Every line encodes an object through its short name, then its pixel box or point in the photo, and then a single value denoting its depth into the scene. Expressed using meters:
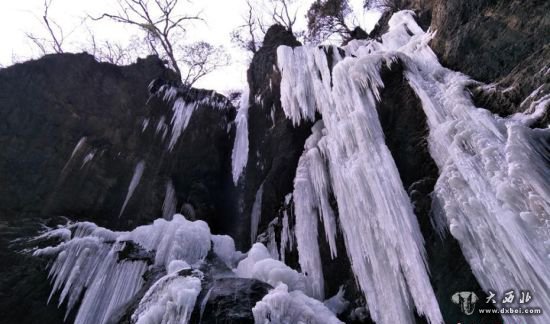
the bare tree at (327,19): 16.98
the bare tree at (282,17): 19.00
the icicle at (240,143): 11.15
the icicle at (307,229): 6.59
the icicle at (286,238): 7.79
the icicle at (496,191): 3.55
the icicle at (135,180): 10.70
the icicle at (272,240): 8.27
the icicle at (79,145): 10.91
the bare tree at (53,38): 17.16
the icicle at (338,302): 5.88
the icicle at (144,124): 11.70
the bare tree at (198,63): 19.06
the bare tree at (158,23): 17.91
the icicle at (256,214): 9.65
